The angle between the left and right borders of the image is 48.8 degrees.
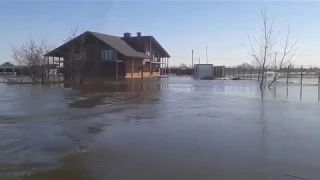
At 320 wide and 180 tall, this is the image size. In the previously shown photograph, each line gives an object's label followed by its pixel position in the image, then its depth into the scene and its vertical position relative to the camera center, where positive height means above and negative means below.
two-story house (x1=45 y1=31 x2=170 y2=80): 41.69 +1.84
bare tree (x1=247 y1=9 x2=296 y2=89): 30.83 +0.44
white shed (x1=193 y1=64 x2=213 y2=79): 52.58 -0.41
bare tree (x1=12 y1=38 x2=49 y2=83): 36.03 +0.62
